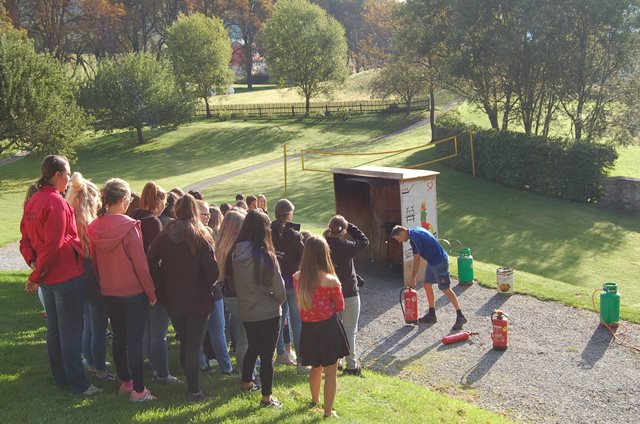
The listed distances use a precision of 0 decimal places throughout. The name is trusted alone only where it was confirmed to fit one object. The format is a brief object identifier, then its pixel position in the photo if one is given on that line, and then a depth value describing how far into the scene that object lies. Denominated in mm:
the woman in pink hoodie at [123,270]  5672
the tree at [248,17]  69438
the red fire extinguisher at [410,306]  9898
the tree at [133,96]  41094
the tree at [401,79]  35781
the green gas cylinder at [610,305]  9578
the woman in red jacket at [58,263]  5594
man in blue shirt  9656
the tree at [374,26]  75750
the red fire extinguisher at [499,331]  8805
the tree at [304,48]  50125
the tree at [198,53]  50750
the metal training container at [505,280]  11258
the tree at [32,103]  30797
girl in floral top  5801
